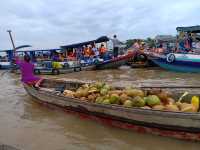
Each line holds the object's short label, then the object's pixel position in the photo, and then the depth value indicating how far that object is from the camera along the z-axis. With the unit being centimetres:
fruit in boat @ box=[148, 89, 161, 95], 327
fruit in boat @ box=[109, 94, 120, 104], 316
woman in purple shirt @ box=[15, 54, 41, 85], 460
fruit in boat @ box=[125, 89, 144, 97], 321
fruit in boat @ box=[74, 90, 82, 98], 362
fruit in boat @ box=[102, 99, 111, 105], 316
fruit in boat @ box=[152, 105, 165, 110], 289
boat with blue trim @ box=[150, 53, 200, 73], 802
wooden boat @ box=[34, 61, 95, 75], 897
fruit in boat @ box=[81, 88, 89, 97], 357
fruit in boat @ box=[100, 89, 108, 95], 342
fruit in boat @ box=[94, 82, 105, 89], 365
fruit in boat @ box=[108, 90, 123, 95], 328
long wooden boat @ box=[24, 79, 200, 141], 263
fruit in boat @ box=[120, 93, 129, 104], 313
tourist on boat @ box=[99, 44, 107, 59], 1023
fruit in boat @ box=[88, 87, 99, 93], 355
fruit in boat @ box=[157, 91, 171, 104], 313
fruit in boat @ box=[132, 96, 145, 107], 299
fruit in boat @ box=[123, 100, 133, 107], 303
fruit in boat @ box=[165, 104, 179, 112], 283
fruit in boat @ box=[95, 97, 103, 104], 327
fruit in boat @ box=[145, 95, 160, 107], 300
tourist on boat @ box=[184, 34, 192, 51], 860
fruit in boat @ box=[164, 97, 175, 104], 308
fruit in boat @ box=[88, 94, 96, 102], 342
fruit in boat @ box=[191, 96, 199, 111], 289
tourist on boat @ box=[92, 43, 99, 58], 1022
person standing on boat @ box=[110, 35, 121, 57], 997
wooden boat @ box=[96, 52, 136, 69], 965
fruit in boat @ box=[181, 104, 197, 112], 277
